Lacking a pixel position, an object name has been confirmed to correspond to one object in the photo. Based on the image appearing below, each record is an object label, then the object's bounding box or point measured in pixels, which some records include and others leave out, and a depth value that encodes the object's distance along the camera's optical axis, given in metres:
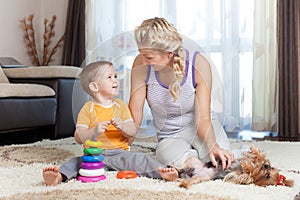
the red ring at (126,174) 3.04
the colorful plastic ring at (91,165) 2.98
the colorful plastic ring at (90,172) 2.96
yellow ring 3.00
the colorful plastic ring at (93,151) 2.95
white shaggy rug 2.68
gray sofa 4.56
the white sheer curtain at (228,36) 6.15
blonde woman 3.00
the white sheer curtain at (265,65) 5.96
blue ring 2.96
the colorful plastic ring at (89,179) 2.96
